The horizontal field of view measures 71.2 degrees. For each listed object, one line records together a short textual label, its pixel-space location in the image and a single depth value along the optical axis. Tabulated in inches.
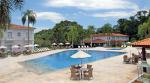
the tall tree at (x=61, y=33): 1105.0
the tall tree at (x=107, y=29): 1280.7
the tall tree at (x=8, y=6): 189.9
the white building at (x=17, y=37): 796.3
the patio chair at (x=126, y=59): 385.6
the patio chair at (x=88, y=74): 261.1
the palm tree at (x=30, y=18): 861.9
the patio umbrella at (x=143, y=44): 245.2
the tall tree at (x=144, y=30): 892.1
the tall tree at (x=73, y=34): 1076.3
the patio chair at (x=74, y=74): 260.8
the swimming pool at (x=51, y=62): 414.6
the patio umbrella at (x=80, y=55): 285.7
